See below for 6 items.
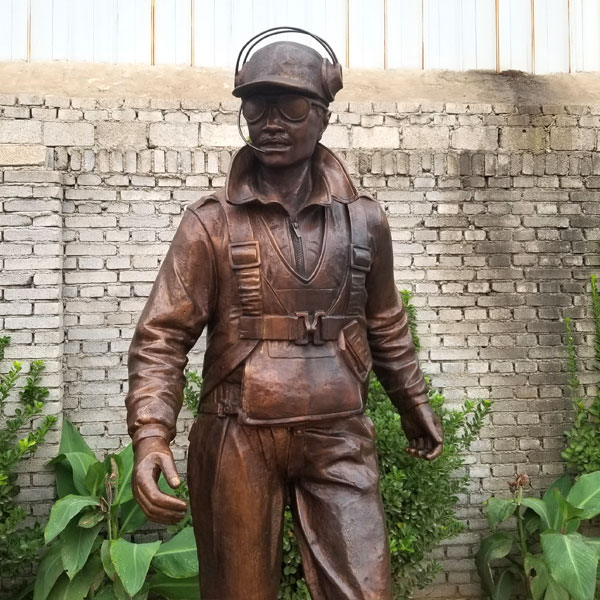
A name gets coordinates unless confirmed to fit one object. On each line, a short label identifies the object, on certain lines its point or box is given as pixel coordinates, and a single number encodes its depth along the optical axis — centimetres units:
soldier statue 238
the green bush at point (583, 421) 553
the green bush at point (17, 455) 475
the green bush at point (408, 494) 482
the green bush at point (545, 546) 470
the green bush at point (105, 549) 440
